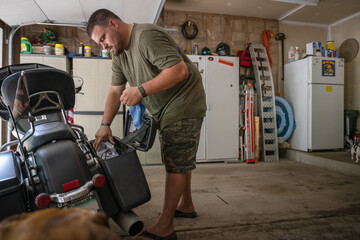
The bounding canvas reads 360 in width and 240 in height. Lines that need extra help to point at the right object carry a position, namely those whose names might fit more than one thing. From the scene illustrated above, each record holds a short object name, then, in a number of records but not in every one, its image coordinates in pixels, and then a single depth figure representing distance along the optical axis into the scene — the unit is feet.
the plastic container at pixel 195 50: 14.75
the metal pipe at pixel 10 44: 11.55
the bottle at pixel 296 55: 15.72
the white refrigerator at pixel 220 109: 14.03
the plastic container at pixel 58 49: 12.53
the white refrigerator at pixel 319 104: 14.38
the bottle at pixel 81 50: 13.07
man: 4.29
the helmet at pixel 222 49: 14.68
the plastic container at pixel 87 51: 13.08
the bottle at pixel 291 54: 15.95
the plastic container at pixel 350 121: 15.23
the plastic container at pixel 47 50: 12.36
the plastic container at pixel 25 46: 12.04
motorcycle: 3.26
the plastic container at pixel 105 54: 13.23
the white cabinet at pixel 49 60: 12.12
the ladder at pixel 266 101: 14.92
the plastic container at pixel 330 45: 15.65
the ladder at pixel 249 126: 14.24
